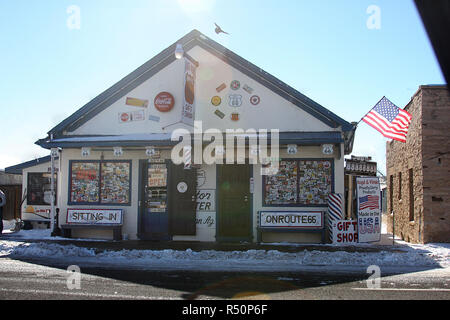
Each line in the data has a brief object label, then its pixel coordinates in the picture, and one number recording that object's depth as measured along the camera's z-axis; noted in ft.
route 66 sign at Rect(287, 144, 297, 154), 41.06
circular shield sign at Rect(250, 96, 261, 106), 43.01
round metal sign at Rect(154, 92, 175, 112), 44.04
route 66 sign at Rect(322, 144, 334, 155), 40.42
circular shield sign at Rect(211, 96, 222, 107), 43.55
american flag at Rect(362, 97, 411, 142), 41.42
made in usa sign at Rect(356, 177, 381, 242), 40.09
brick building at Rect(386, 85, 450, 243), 40.86
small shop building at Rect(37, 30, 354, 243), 40.96
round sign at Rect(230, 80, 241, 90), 43.50
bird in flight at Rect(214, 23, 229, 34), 44.93
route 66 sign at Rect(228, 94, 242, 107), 43.27
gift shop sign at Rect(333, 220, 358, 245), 39.05
